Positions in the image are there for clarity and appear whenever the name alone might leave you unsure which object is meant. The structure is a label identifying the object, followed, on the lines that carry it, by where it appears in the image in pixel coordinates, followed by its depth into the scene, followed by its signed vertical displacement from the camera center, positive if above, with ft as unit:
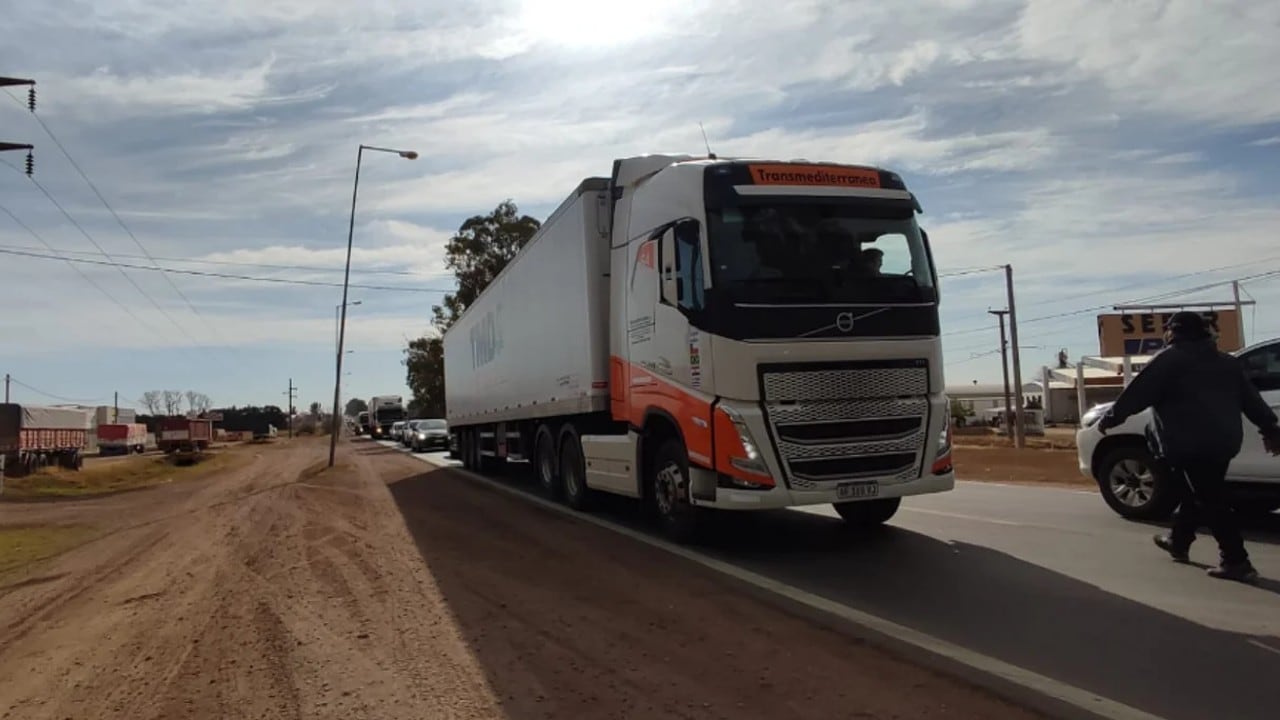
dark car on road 129.59 -1.12
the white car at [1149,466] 27.02 -2.27
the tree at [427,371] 204.33 +13.28
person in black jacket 21.50 -0.49
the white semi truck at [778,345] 24.88 +2.00
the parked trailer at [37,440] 103.76 +0.65
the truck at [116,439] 202.28 +0.54
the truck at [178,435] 174.70 +0.74
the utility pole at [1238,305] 117.06 +11.80
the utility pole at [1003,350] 171.63 +10.58
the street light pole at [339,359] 88.89 +7.71
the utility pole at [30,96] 44.98 +18.04
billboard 139.44 +10.47
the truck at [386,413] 229.86 +4.26
